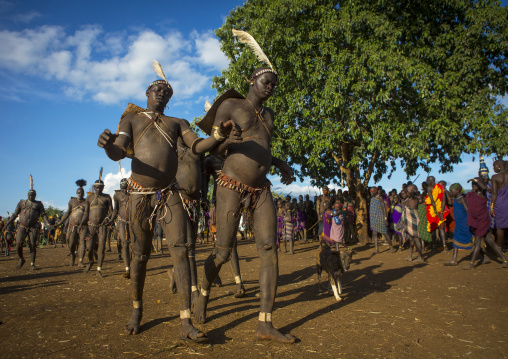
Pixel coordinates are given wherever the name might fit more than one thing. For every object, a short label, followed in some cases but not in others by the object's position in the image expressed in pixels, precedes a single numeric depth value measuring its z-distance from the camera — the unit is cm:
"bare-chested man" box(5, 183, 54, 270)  1013
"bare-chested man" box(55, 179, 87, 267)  988
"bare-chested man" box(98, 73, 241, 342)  361
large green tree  1177
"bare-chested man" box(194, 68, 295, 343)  360
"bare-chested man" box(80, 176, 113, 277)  886
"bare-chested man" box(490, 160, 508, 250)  767
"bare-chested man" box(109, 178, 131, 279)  828
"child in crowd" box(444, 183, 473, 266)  846
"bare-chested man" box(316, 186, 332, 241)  1302
